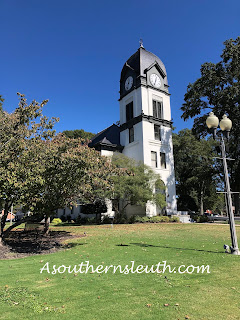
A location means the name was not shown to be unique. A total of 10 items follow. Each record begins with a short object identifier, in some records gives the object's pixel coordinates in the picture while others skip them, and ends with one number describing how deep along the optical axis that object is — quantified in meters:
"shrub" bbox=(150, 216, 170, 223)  26.17
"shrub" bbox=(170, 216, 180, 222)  27.23
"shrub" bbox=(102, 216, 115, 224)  27.40
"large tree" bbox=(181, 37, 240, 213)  26.38
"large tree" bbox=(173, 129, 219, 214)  36.16
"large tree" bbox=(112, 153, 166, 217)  24.34
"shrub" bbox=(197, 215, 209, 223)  27.61
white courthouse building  30.75
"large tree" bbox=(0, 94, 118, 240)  8.93
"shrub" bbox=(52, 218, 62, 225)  29.44
